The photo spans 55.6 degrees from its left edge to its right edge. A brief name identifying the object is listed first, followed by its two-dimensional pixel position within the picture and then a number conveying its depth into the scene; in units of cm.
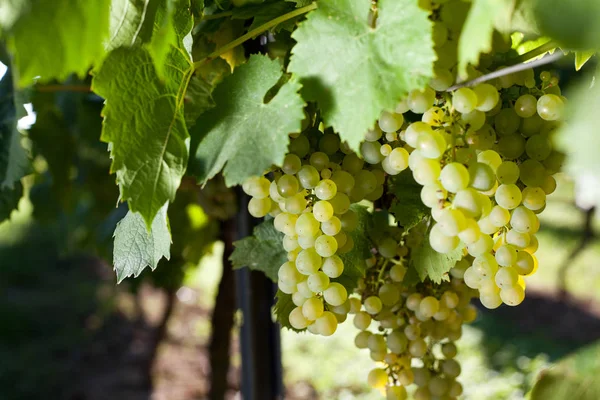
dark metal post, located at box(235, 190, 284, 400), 62
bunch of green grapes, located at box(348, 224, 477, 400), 43
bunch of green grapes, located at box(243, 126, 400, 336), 34
